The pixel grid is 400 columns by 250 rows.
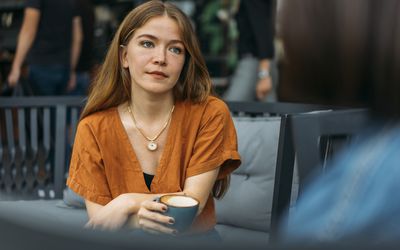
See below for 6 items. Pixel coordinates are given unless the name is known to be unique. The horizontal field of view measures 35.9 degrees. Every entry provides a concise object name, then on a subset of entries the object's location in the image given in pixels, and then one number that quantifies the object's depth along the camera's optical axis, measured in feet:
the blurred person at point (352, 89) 3.00
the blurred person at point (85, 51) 13.23
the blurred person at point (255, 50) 11.40
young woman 4.90
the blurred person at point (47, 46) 11.46
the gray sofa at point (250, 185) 7.68
